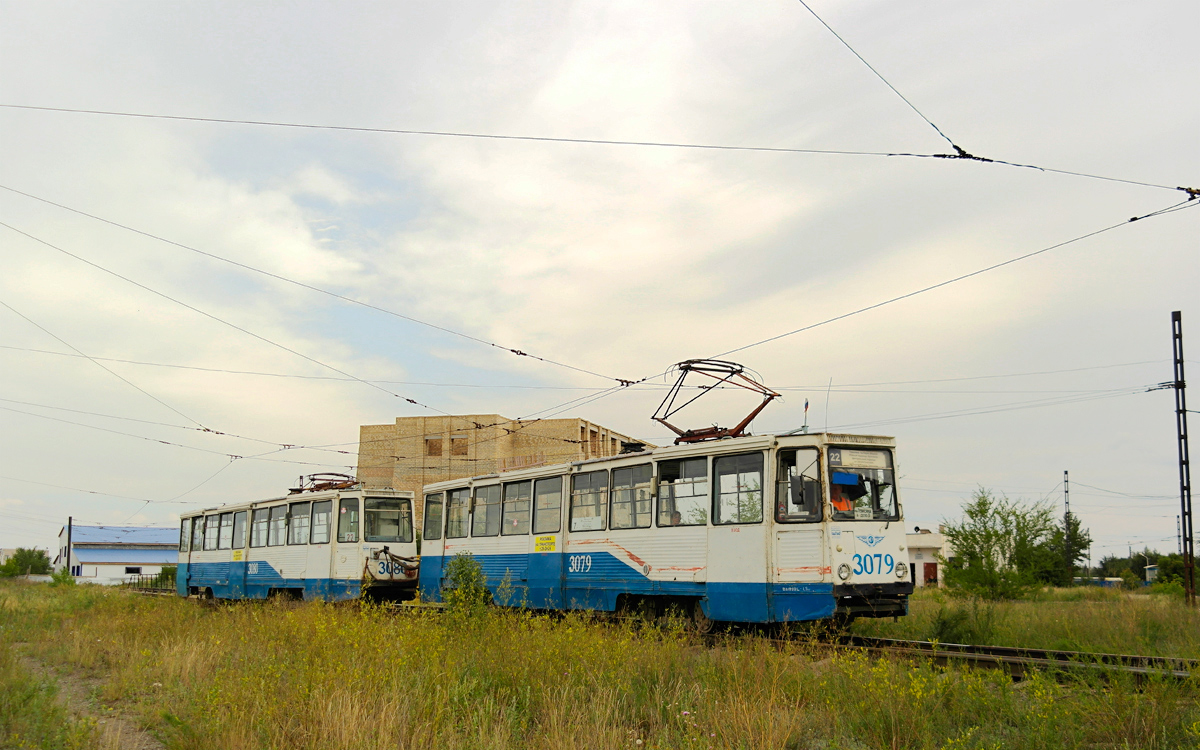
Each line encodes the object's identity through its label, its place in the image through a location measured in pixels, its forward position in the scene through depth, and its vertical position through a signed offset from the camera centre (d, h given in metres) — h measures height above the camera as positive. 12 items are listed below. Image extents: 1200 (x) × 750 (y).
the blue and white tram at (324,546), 20.88 -1.36
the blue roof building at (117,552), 84.12 -6.39
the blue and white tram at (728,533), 11.61 -0.48
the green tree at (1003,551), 21.00 -1.11
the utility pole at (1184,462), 21.23 +1.18
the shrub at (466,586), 11.80 -1.49
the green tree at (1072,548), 49.20 -3.11
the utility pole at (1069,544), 58.69 -2.63
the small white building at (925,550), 58.72 -3.45
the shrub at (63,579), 47.85 -5.17
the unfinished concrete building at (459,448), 65.31 +3.82
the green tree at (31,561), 85.75 -7.68
